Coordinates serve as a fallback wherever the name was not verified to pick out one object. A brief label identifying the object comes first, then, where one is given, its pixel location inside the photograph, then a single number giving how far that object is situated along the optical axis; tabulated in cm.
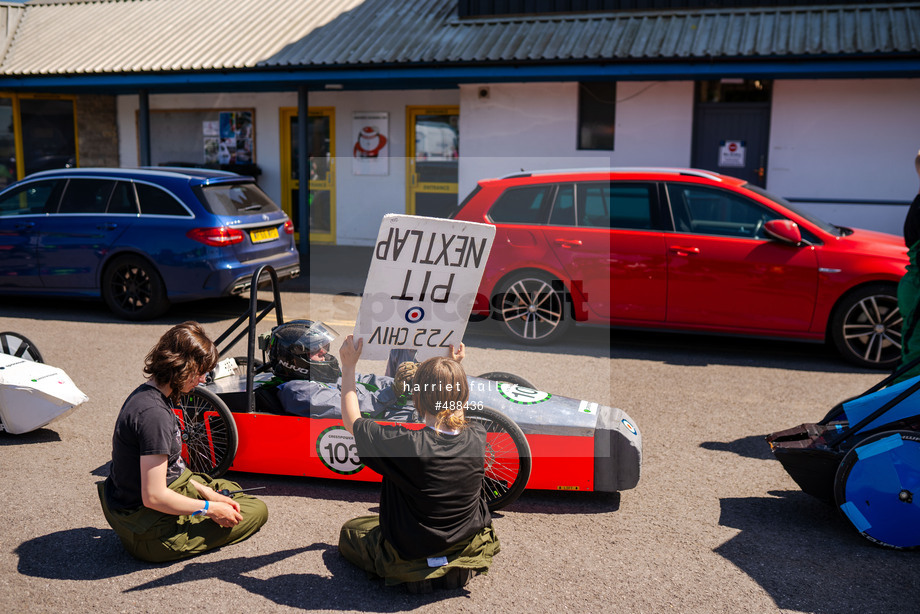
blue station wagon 955
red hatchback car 796
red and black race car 461
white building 1187
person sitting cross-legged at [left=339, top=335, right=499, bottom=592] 365
